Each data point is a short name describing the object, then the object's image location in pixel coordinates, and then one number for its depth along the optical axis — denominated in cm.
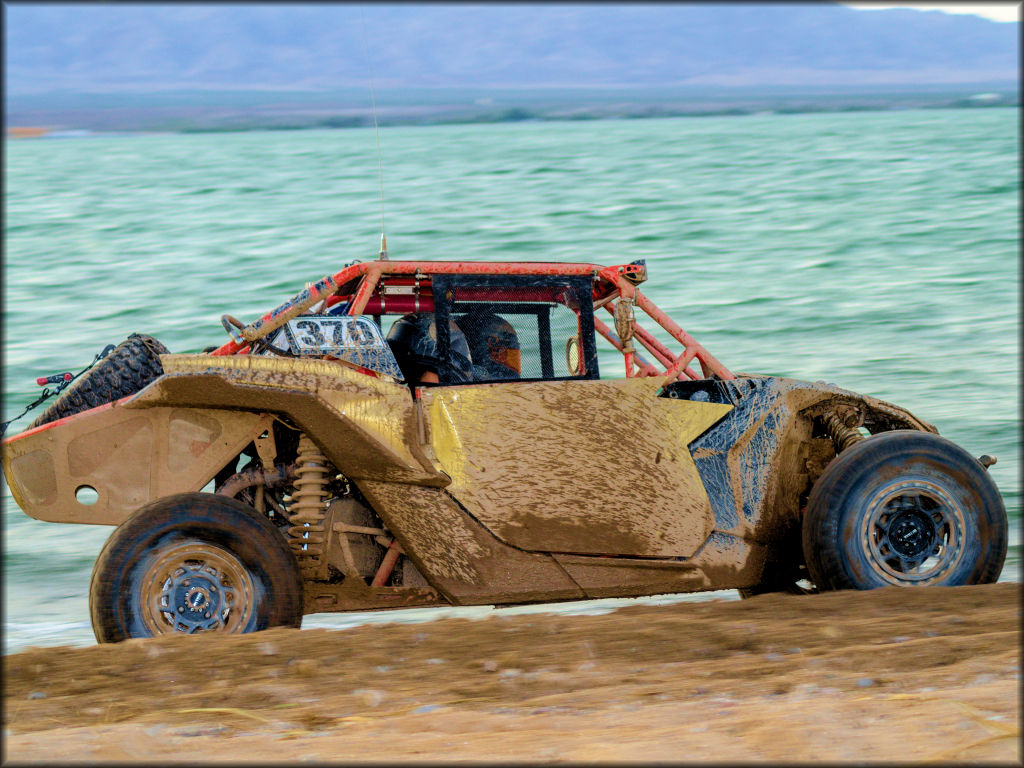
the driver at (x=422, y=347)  1055
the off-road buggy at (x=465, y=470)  983
